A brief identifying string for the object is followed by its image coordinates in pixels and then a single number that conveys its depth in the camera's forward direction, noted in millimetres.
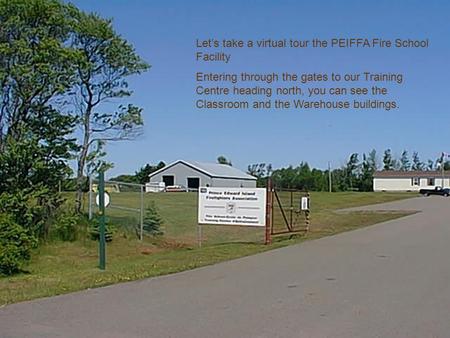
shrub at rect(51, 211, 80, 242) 21250
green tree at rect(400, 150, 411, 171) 148750
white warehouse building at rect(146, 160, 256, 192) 83000
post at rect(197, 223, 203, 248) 22992
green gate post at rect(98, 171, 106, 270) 13773
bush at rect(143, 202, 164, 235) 24734
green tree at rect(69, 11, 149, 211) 22484
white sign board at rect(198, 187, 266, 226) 20703
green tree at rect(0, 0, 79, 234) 20047
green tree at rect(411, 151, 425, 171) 149750
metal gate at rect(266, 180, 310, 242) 21281
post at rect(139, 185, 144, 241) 23377
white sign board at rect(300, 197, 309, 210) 25594
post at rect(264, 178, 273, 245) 20656
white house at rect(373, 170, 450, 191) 122312
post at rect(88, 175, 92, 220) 22688
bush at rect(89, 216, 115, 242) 22109
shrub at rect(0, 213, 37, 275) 15453
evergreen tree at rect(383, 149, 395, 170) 144750
